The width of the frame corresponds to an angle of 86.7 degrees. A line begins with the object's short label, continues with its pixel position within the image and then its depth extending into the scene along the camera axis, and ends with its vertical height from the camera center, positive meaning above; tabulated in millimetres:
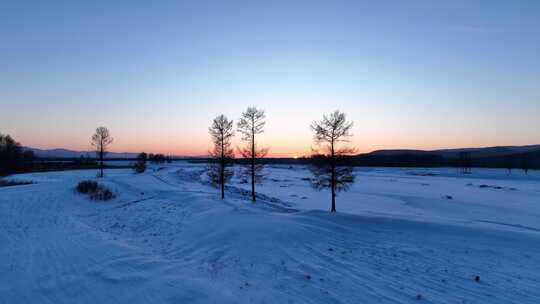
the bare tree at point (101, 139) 51281 +3723
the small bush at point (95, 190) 27984 -3198
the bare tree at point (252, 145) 26609 +1269
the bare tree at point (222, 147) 28234 +1200
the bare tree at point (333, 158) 21922 +43
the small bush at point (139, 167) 63472 -1839
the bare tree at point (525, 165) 91450 -2511
